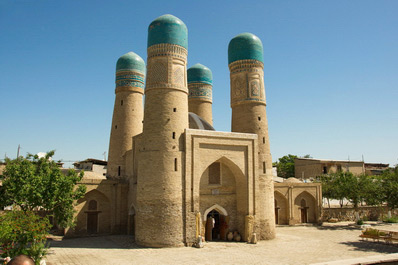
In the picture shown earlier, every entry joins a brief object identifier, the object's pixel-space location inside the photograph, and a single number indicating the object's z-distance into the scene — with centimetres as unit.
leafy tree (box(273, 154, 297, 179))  5256
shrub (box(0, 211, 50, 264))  1033
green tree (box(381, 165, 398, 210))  2289
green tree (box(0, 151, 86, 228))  1446
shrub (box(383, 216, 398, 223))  2682
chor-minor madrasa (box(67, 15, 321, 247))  1719
